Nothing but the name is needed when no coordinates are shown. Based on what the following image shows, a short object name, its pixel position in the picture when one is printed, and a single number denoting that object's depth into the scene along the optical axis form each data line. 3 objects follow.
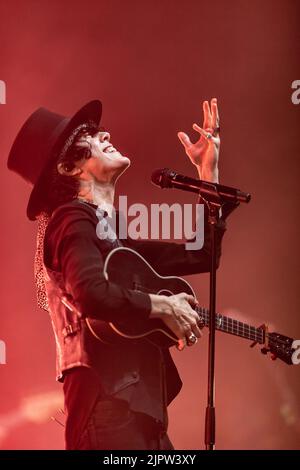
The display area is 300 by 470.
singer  6.20
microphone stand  6.18
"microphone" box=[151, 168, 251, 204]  6.27
